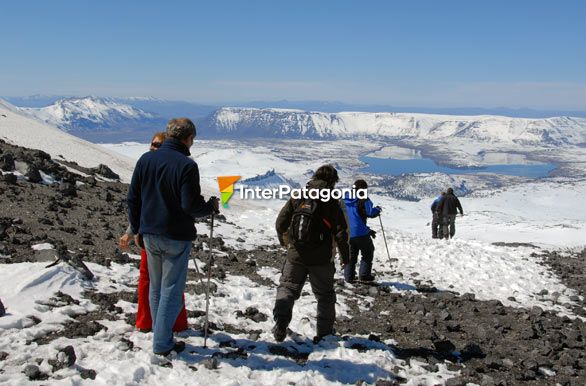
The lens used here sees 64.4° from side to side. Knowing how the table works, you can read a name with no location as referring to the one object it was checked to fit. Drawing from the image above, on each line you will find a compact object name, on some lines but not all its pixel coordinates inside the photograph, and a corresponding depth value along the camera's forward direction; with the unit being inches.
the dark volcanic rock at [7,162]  616.1
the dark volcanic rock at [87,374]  204.2
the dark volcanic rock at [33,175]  609.8
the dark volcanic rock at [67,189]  597.9
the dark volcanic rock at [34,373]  197.0
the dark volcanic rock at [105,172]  922.7
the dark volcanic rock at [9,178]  564.6
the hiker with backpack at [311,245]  259.6
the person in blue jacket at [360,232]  452.4
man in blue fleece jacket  209.6
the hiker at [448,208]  877.8
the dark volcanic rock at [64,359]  208.4
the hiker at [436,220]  899.2
